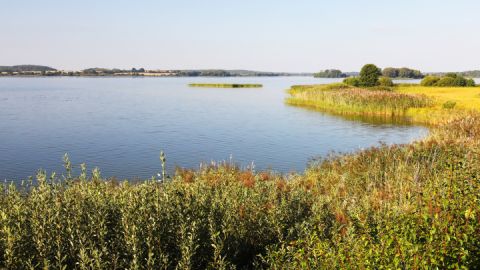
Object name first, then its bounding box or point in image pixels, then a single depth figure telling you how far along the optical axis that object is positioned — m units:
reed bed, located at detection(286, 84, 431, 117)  47.56
